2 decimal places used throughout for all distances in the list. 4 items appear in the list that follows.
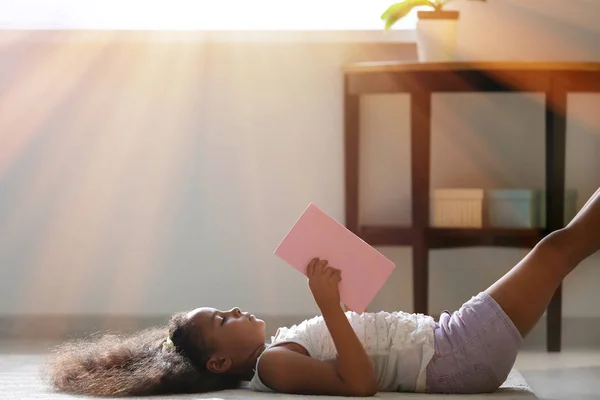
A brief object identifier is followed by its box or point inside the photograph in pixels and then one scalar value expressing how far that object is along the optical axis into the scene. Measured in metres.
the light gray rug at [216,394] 3.12
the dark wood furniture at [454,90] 4.04
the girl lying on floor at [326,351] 3.15
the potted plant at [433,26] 4.16
